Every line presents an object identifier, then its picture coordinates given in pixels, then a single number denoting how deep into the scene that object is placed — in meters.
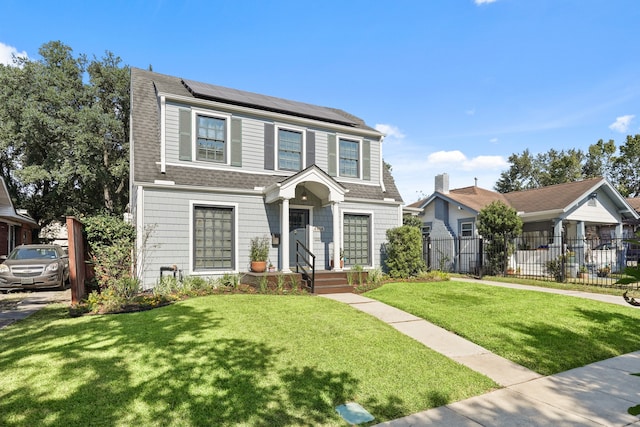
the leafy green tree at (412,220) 21.60
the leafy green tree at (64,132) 19.38
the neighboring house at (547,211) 17.34
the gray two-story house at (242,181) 10.01
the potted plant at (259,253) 10.23
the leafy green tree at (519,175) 38.38
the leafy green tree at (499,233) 14.59
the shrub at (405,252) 12.16
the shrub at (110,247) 7.79
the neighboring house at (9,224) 15.43
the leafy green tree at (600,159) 31.56
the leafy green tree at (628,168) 29.81
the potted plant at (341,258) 11.90
